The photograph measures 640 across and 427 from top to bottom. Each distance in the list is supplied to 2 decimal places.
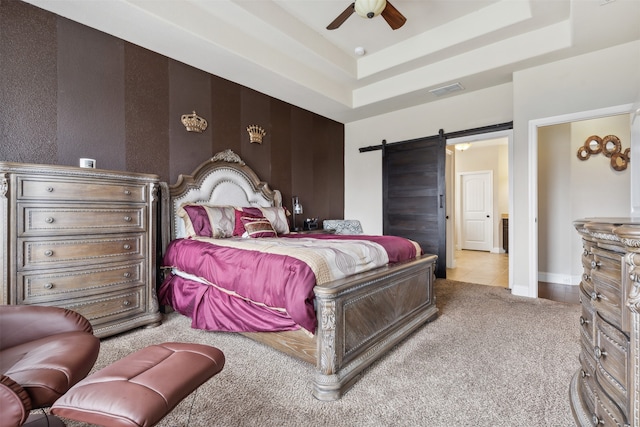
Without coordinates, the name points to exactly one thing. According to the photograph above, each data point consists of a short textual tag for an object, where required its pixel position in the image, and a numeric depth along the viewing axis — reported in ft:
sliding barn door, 14.99
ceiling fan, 8.32
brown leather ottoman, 2.99
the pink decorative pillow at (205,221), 10.14
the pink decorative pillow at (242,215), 10.62
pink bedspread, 5.74
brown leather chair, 2.84
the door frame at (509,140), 12.48
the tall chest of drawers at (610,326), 3.00
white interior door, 25.09
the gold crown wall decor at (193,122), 11.29
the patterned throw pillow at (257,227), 10.49
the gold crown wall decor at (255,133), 13.53
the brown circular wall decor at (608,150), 12.44
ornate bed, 5.54
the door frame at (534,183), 11.09
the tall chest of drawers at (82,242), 6.64
